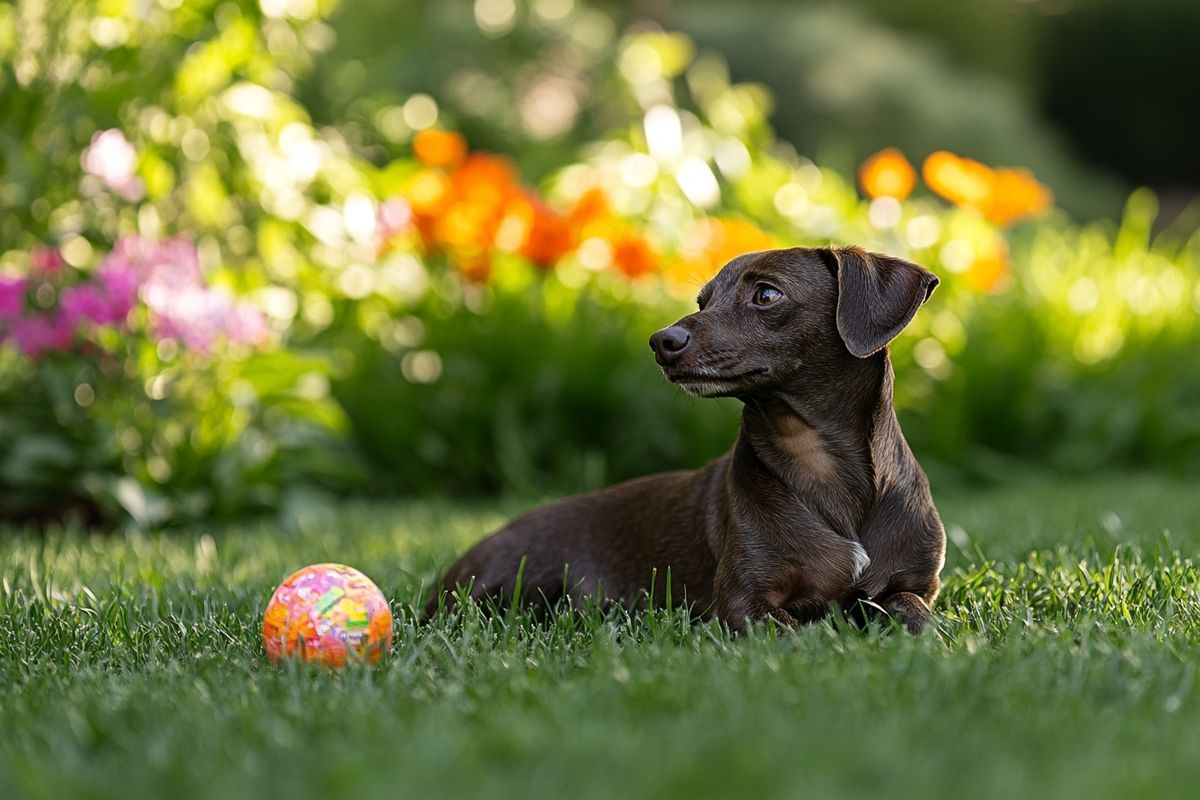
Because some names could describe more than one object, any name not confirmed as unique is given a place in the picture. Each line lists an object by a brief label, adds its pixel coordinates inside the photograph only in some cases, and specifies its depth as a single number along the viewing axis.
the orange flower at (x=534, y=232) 6.79
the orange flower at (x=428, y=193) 6.90
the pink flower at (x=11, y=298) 5.05
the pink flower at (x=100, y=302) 5.10
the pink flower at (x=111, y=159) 5.30
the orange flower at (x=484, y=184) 6.85
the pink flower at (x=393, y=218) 6.59
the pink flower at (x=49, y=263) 5.29
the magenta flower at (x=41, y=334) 5.05
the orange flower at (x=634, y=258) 6.61
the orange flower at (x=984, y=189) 7.15
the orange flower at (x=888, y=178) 7.05
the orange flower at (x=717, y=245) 6.52
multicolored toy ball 2.75
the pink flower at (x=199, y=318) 5.16
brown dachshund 3.09
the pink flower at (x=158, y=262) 5.20
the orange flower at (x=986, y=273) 7.11
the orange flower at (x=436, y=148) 7.00
